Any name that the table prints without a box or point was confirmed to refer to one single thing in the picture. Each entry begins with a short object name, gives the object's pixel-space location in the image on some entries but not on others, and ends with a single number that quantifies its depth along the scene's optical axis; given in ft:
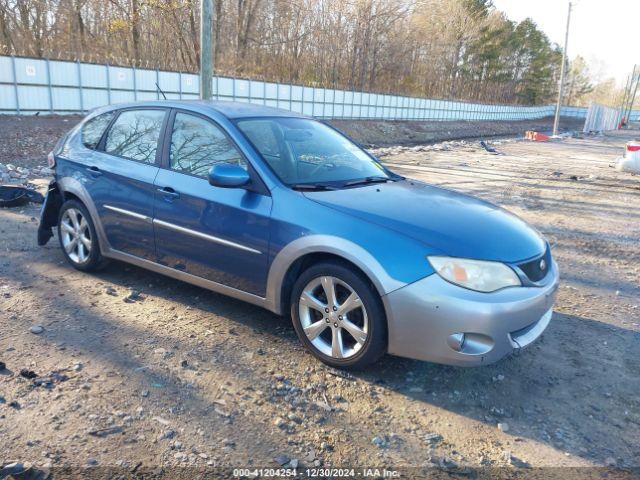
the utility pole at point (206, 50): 34.86
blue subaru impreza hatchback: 10.19
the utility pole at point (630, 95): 218.65
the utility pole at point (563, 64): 112.58
